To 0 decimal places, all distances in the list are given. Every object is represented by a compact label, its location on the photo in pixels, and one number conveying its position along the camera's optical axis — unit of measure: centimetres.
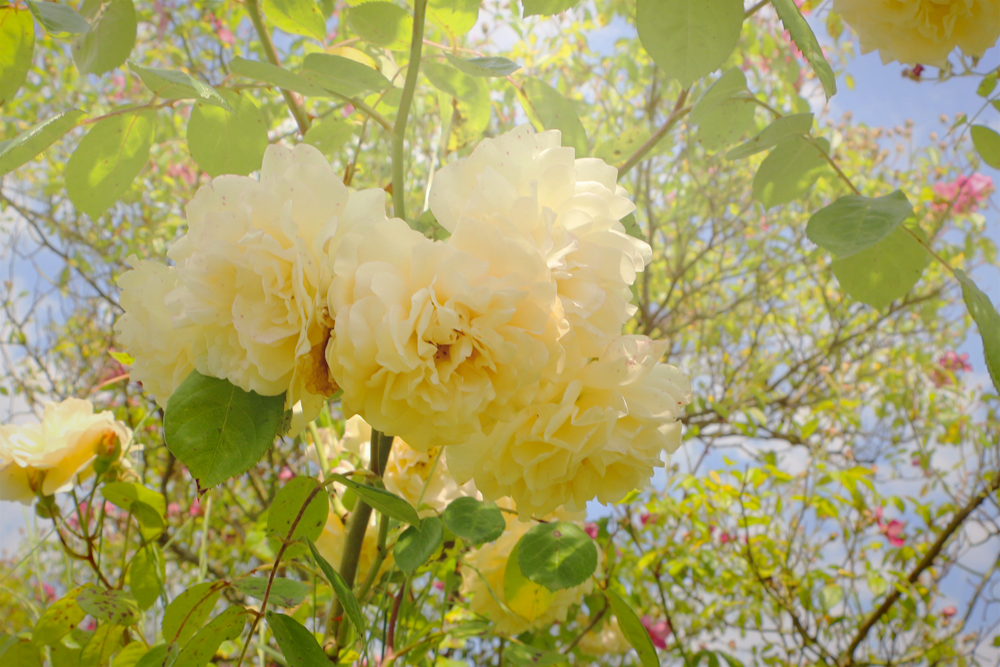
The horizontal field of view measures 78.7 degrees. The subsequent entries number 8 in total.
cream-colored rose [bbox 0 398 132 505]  62
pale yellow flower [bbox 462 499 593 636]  62
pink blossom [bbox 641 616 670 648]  124
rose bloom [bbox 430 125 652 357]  30
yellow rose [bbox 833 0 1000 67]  50
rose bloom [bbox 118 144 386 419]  28
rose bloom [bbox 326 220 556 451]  27
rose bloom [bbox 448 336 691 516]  33
